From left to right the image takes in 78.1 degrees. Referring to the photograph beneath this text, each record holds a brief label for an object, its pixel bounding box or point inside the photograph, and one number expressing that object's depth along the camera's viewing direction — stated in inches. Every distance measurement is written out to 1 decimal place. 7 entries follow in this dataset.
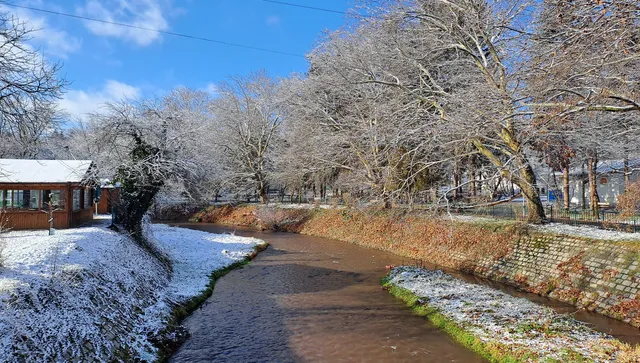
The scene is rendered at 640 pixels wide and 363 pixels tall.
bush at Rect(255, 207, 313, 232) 1307.8
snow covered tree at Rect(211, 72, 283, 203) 1592.0
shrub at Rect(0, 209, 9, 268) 344.7
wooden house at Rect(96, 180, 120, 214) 1137.4
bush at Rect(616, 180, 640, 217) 579.8
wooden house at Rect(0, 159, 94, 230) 647.1
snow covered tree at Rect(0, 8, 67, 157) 277.7
